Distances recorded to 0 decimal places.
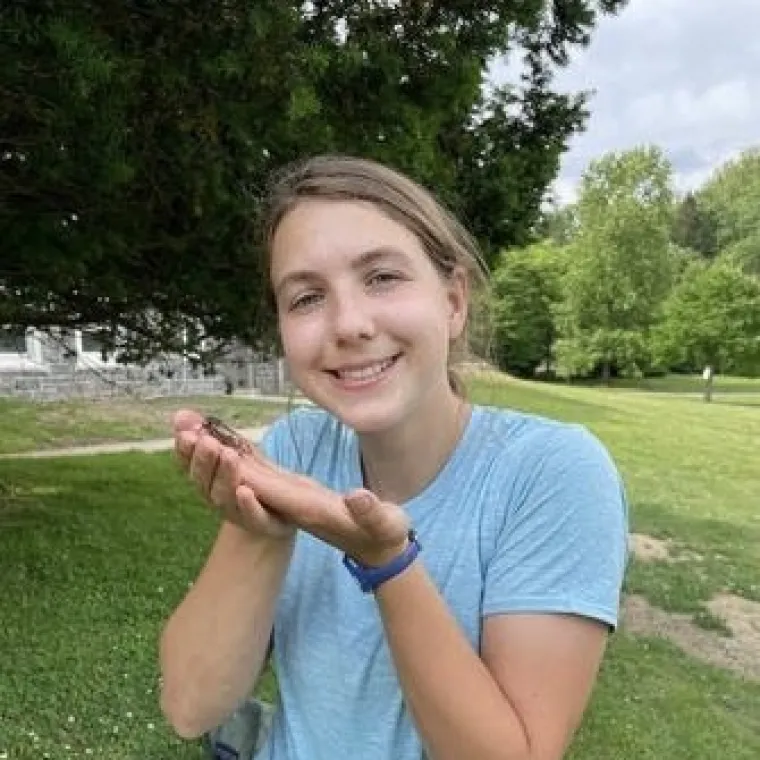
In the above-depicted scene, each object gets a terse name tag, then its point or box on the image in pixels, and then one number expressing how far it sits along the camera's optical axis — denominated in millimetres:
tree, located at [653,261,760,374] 36969
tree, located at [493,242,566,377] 43344
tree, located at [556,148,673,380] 39781
